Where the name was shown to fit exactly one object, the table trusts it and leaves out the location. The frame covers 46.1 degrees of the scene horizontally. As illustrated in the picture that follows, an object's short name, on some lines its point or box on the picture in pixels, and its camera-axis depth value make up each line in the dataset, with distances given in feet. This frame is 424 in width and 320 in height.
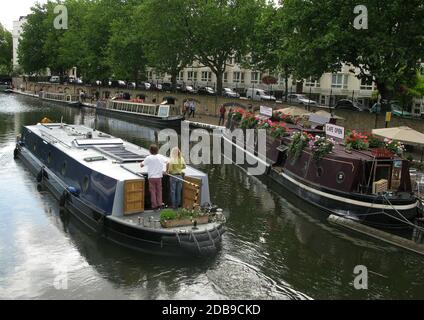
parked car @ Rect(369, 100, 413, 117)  96.20
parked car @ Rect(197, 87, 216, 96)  175.08
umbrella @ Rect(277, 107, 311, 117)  95.95
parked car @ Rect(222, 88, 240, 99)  162.45
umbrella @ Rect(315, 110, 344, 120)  95.29
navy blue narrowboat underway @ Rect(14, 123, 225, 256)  38.91
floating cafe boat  49.65
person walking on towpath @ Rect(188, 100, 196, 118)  149.48
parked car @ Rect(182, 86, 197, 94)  186.92
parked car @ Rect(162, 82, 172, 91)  200.85
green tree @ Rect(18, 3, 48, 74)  281.54
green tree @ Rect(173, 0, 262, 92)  140.97
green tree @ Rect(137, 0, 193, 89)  147.02
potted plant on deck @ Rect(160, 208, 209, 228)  39.14
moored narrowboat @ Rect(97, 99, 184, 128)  134.62
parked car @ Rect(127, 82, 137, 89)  218.18
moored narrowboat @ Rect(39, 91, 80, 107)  200.32
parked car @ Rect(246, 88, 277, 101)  162.09
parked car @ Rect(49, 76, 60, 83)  292.40
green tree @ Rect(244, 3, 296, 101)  104.94
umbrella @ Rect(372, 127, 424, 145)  59.52
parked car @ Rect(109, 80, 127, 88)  235.40
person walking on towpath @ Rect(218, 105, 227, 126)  134.76
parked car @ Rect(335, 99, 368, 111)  127.91
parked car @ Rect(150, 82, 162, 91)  194.86
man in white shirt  41.88
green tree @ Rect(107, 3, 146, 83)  177.90
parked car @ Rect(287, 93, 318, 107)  147.84
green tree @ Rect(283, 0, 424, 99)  83.66
